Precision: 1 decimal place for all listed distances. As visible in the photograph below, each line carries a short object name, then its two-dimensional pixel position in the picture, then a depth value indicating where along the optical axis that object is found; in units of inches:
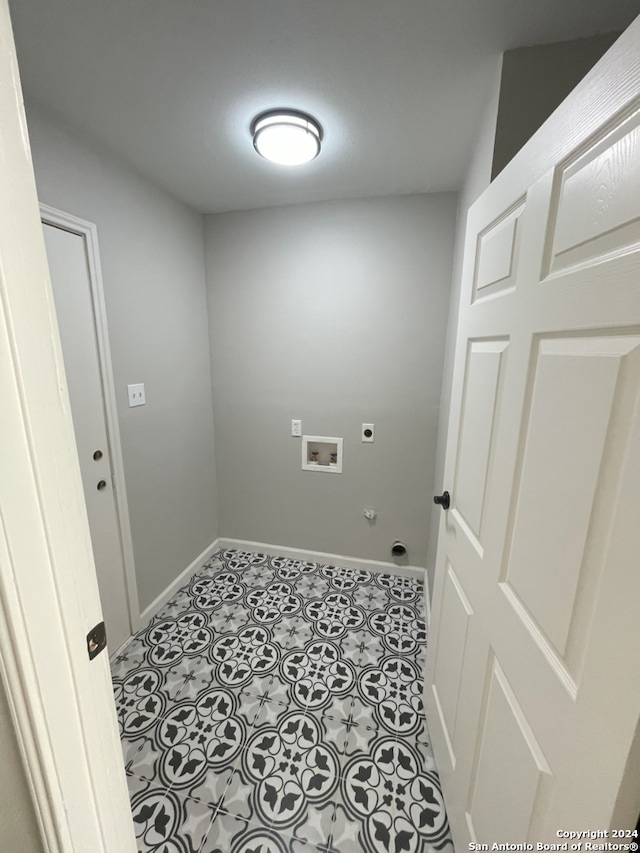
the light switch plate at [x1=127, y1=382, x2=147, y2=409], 67.0
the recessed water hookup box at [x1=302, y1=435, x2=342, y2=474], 88.1
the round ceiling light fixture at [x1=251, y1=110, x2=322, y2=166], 48.0
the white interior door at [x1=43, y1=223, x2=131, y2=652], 52.7
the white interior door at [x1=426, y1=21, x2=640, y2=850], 18.6
